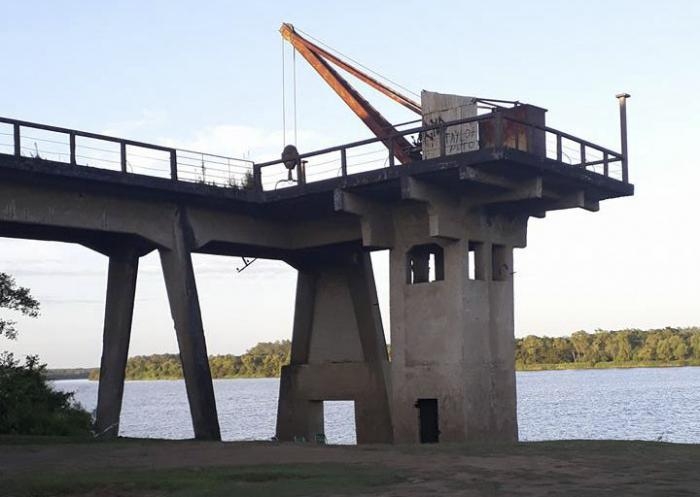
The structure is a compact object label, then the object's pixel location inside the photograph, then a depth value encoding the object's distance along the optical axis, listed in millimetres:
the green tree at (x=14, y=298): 28328
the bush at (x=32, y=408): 27719
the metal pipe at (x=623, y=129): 32344
